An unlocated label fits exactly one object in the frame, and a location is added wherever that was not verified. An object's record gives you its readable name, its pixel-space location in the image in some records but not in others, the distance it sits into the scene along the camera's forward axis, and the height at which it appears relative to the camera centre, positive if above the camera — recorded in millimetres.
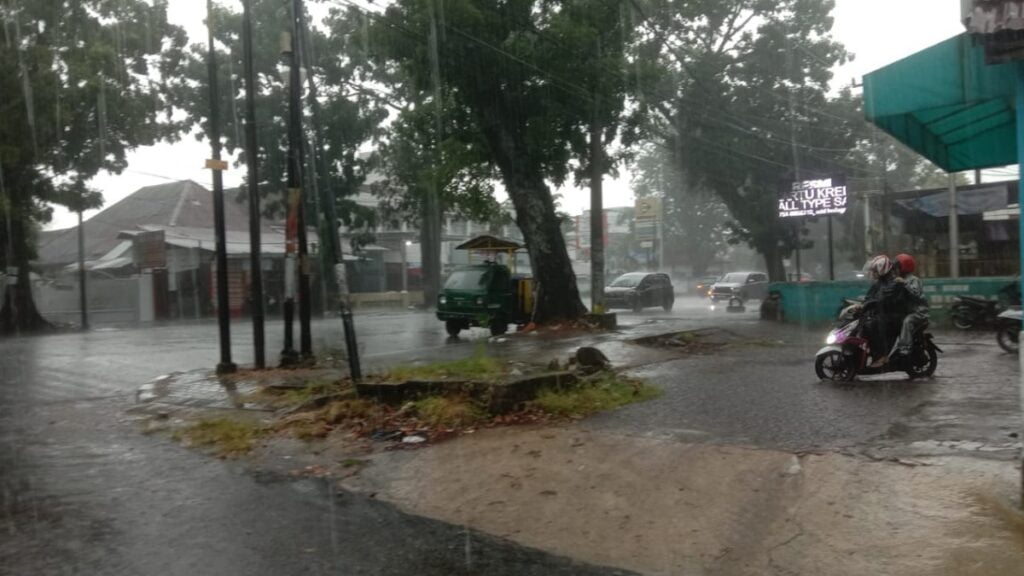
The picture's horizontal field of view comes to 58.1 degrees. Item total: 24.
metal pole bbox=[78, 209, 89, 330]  32906 +479
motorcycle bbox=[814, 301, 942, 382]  10688 -1041
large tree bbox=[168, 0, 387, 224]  36312 +7564
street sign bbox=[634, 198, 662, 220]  43062 +3158
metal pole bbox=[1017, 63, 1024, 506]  5852 +874
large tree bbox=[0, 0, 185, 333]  27719 +6099
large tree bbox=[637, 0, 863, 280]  37250 +6851
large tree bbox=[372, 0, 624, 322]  20531 +4666
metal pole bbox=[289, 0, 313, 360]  12875 +1966
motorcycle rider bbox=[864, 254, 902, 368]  10672 -448
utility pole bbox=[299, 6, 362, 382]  10852 +155
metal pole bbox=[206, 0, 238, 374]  14539 +1222
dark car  35125 -651
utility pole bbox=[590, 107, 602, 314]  23688 +1479
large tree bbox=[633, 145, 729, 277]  65125 +4062
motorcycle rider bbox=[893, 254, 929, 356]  10547 -543
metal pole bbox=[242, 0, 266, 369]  14312 +1276
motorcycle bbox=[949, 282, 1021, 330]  18859 -922
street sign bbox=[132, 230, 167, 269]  36125 +1687
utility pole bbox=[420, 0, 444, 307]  39875 +1500
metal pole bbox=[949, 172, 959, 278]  24859 +748
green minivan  21828 -453
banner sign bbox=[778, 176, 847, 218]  26219 +2042
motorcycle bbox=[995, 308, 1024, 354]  13379 -1057
